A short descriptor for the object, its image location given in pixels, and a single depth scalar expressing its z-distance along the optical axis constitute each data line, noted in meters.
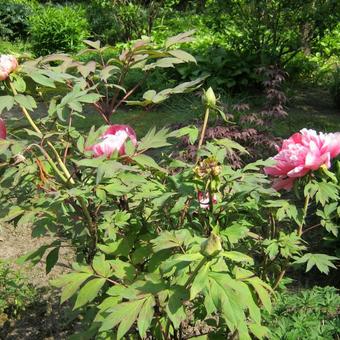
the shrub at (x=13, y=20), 13.36
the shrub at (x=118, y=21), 10.78
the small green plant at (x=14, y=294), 3.01
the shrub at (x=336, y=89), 7.11
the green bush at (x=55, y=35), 11.62
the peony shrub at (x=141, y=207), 1.49
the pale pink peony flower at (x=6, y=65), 1.63
